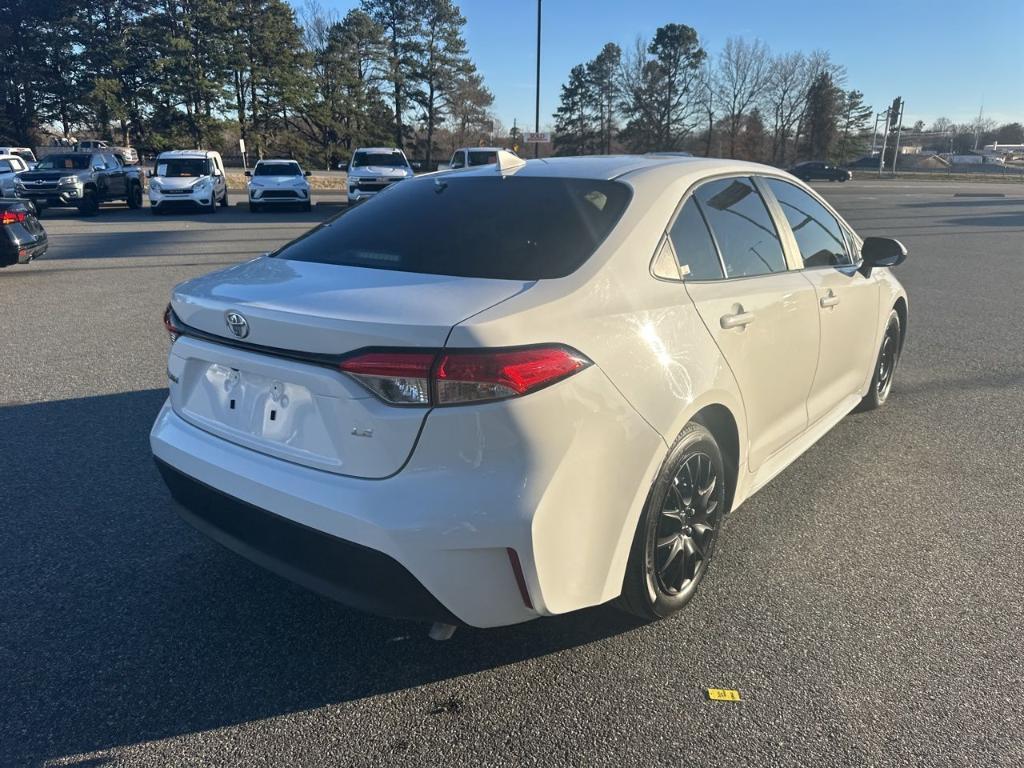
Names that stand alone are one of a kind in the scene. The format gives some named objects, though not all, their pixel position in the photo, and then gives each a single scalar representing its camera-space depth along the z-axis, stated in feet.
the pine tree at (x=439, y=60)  198.49
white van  68.39
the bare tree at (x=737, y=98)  237.66
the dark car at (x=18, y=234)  32.60
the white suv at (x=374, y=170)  74.08
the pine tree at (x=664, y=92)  228.43
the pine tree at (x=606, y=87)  237.66
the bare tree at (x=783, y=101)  244.22
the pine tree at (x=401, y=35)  198.39
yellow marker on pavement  8.11
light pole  106.11
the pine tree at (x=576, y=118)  243.19
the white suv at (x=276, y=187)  72.79
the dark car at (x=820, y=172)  177.37
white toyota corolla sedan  6.97
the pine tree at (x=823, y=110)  248.73
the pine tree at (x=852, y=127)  268.78
